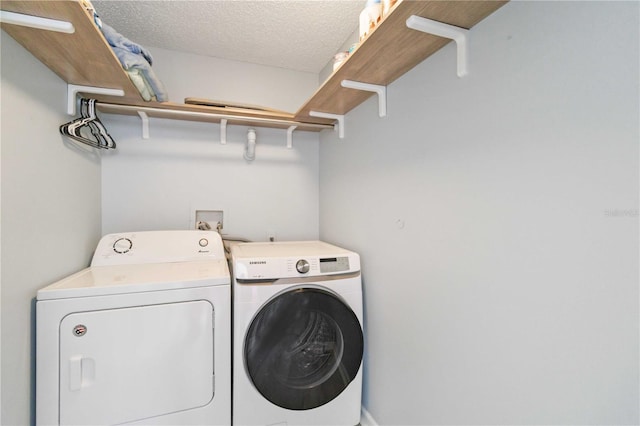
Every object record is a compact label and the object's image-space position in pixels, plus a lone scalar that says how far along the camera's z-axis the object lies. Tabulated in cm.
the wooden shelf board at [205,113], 163
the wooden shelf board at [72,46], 86
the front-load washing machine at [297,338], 132
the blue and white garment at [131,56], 124
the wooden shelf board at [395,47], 83
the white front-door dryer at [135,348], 108
